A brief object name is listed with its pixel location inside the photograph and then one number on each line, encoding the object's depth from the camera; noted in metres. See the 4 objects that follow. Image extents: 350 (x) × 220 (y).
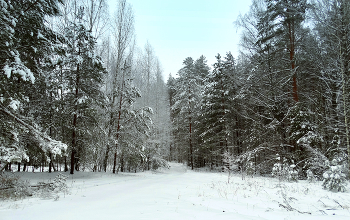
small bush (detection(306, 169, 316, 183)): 7.86
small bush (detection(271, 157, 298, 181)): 8.39
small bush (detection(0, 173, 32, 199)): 5.20
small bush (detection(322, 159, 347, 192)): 5.96
